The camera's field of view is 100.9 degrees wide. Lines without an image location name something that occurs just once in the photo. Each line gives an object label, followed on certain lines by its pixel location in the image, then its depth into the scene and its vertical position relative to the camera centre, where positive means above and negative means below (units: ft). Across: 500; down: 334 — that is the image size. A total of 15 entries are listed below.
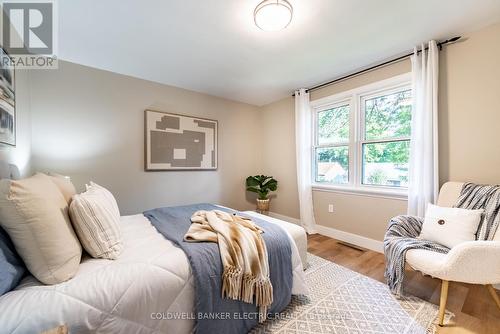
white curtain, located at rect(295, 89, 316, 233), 11.09 +0.62
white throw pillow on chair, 5.34 -1.61
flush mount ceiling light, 5.09 +3.89
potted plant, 12.32 -1.25
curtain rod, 6.85 +4.16
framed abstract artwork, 9.93 +1.28
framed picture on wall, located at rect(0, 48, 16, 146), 4.78 +1.54
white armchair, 4.31 -2.16
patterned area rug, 4.61 -3.58
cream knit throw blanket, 4.03 -1.94
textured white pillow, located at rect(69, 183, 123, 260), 3.83 -1.15
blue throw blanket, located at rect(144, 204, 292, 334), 3.78 -2.36
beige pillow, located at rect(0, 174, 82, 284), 2.97 -0.96
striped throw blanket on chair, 5.29 -1.90
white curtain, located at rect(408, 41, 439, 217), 6.94 +1.16
